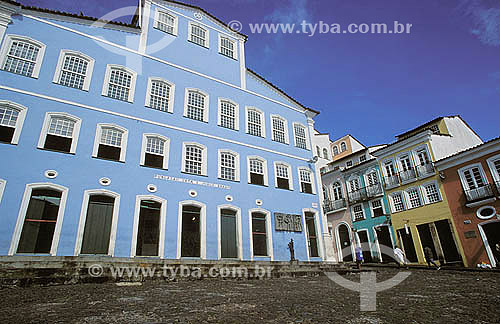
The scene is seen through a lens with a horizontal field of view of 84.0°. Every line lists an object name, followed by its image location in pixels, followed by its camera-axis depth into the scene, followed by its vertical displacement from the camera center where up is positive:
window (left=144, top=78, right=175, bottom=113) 15.27 +9.29
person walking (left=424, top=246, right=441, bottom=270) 17.23 +0.04
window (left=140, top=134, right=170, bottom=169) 13.83 +5.71
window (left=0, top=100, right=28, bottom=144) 11.12 +6.04
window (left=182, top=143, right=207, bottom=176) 14.92 +5.65
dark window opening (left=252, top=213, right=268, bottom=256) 15.54 +1.64
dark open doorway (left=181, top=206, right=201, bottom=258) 13.49 +1.70
